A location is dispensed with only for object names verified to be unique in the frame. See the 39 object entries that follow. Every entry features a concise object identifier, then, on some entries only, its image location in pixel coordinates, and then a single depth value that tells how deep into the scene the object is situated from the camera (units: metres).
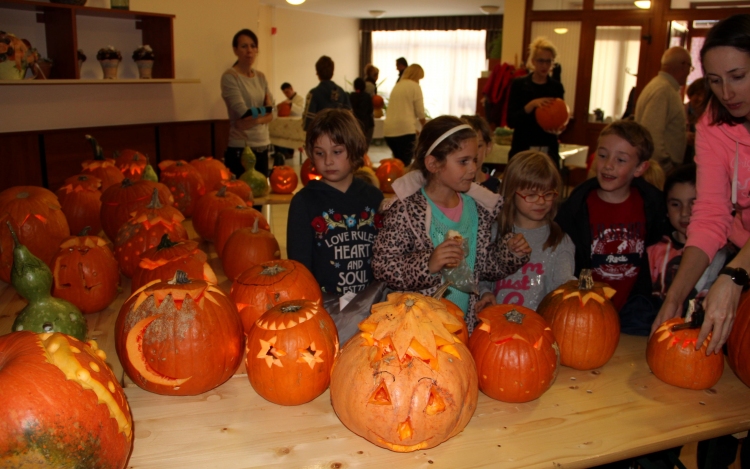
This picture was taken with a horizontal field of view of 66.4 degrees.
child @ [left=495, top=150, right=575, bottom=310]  2.41
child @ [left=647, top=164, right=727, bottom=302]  2.44
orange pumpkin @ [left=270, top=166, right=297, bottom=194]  4.68
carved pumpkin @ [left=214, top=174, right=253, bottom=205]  3.64
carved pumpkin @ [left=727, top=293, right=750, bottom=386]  1.74
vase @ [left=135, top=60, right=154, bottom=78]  5.33
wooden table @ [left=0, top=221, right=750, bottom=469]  1.35
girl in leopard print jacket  2.07
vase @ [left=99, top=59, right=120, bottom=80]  5.04
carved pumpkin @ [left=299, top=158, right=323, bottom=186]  4.56
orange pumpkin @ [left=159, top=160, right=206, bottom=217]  3.68
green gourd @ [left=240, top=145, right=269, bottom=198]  4.24
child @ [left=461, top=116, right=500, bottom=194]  3.23
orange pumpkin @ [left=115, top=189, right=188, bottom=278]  2.49
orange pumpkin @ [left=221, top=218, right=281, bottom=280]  2.56
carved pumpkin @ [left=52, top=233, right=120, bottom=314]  2.13
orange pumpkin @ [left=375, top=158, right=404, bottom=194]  4.75
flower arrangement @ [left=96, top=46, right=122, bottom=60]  5.00
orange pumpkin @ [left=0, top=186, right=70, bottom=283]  2.53
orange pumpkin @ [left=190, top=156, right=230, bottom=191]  4.01
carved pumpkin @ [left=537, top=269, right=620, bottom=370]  1.80
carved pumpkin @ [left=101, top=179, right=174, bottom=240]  2.97
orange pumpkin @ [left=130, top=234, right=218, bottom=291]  2.05
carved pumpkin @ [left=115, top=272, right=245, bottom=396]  1.58
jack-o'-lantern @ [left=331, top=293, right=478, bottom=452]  1.36
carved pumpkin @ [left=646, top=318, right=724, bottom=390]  1.69
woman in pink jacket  1.68
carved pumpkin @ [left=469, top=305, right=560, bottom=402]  1.60
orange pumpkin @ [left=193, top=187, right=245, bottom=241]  3.21
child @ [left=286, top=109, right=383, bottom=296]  2.38
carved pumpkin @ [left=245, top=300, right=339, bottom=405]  1.56
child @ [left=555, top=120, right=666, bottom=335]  2.45
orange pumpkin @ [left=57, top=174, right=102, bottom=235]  3.10
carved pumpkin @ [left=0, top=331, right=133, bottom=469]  1.11
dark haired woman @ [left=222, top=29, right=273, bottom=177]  4.73
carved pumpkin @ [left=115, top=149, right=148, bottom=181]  3.84
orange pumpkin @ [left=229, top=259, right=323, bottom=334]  1.95
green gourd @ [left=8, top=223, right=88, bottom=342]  1.65
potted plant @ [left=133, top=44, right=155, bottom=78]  5.31
